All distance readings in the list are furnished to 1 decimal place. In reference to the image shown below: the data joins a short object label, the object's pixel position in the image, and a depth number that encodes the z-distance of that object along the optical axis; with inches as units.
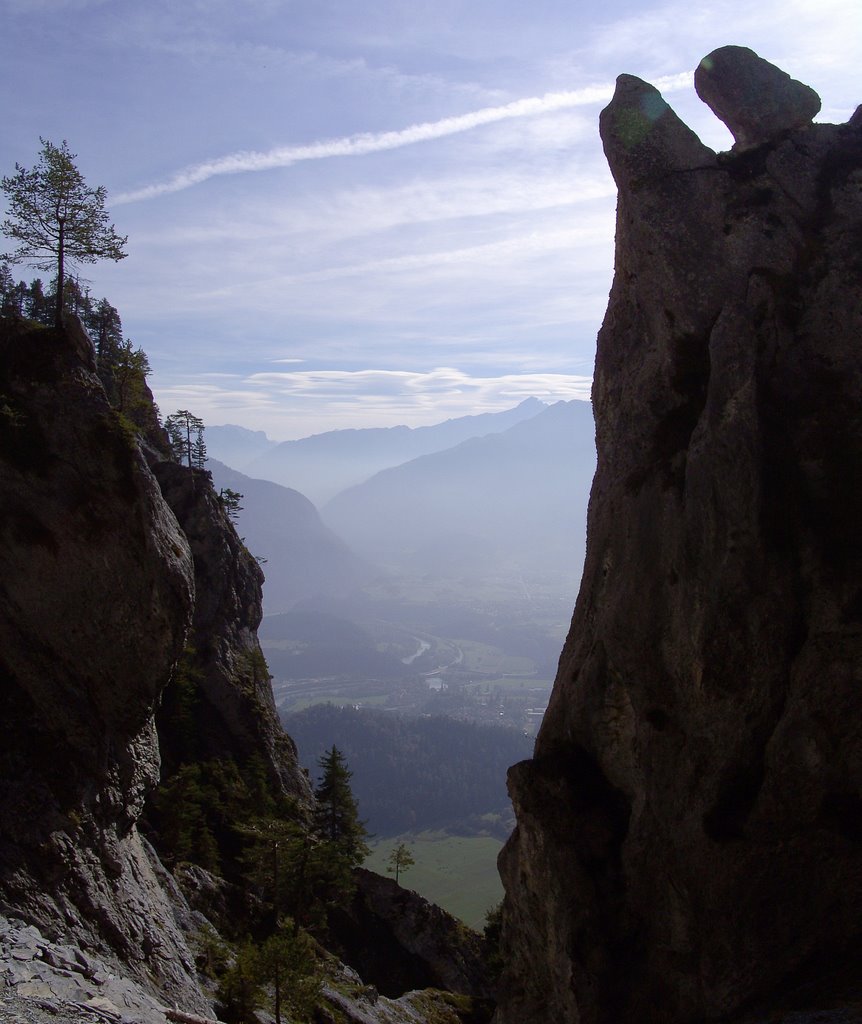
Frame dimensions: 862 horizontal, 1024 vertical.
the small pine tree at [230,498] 2677.2
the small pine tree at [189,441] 3125.0
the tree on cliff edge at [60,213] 1205.7
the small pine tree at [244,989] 1136.8
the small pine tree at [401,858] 2704.2
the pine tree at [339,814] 2214.6
